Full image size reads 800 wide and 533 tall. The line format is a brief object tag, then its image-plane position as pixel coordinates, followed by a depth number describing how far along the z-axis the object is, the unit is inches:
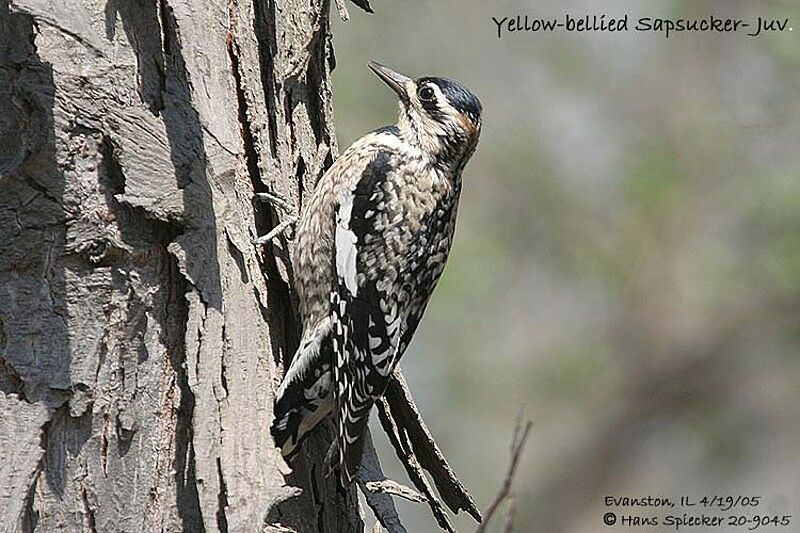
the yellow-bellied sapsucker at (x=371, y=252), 282.8
